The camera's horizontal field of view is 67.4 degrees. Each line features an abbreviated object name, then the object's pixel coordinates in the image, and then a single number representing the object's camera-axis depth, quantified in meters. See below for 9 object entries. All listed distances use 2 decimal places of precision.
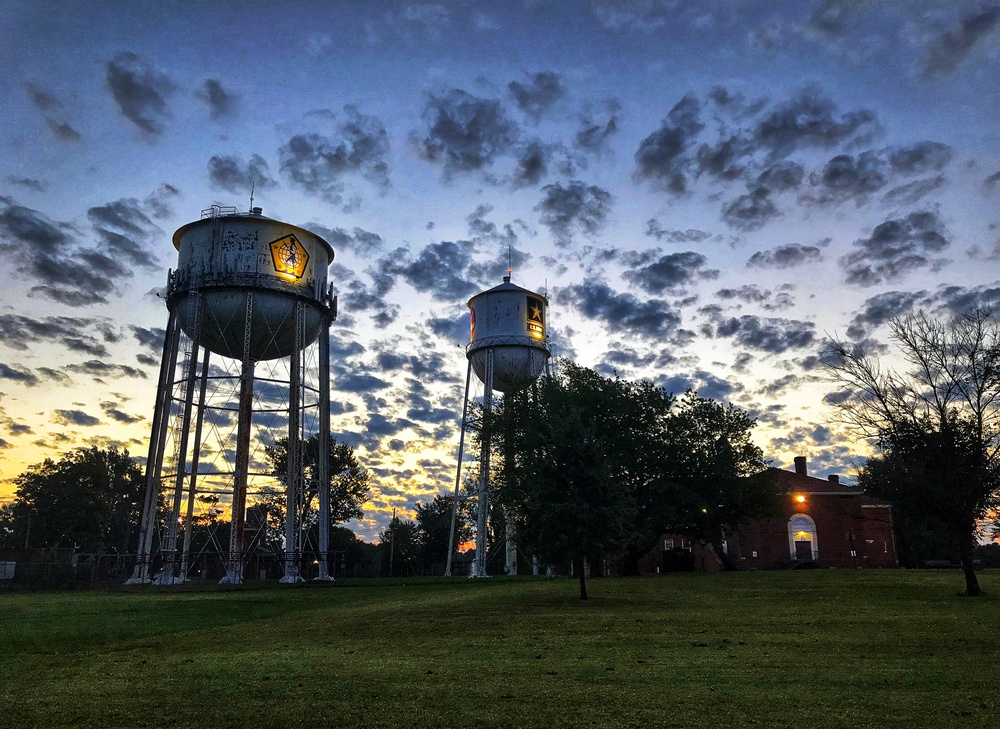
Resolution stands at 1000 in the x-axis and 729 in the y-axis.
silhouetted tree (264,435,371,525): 77.31
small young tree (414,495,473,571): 89.12
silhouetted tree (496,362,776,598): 42.25
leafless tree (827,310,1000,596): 22.95
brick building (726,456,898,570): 64.75
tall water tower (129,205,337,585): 37.62
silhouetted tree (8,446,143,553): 77.62
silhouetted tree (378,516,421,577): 85.62
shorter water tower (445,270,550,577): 53.78
